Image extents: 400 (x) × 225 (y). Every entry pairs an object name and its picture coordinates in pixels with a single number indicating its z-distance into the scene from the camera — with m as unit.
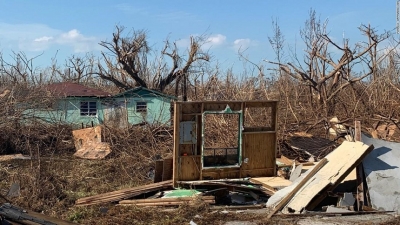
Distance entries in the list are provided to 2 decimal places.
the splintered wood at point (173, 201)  8.68
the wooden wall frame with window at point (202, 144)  9.79
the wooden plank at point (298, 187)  8.12
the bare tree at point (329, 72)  18.48
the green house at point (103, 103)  23.34
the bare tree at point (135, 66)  27.81
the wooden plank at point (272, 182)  9.54
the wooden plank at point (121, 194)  8.96
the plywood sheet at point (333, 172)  8.23
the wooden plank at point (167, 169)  10.36
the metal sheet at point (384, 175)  8.43
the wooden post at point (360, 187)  8.59
